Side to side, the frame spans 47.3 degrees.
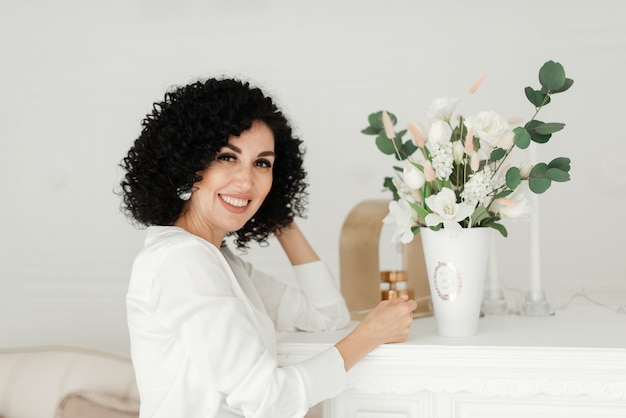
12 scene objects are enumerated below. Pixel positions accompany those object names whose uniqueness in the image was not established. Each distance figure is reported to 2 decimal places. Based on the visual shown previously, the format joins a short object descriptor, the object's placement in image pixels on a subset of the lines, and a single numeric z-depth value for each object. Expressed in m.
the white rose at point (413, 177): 1.59
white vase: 1.61
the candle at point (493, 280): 2.01
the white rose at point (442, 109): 1.65
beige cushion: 1.96
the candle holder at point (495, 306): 2.01
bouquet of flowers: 1.56
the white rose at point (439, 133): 1.59
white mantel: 1.46
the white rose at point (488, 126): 1.56
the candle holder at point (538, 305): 1.94
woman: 1.40
